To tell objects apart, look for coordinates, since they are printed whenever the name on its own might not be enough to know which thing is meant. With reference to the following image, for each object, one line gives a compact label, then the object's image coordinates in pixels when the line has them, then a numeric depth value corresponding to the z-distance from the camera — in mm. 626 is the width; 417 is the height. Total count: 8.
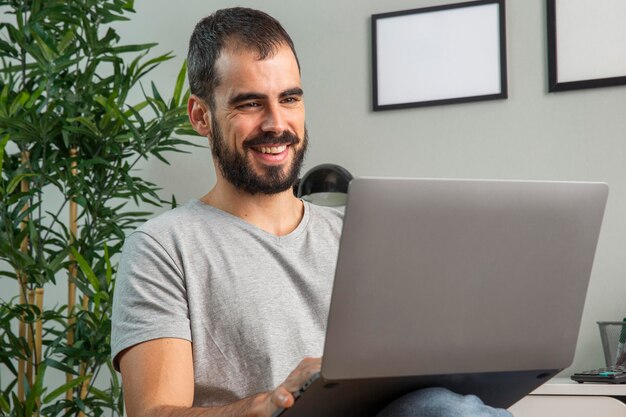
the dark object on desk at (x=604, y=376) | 2250
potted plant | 2656
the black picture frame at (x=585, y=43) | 2693
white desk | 2221
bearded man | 1445
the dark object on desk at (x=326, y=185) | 2652
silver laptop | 1025
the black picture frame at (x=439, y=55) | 2805
